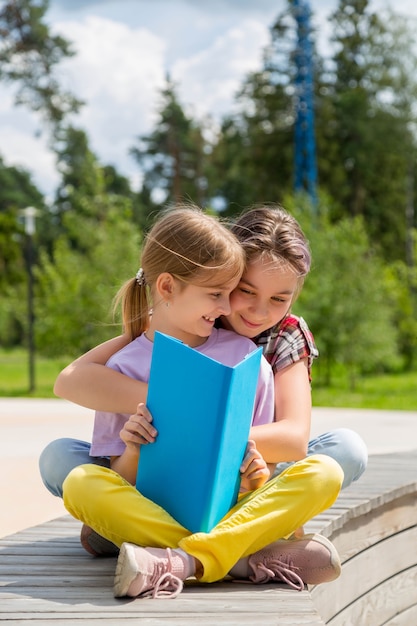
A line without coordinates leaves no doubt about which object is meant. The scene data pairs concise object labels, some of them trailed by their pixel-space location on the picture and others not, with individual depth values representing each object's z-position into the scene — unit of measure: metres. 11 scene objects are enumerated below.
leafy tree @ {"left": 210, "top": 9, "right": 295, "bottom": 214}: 31.39
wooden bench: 2.27
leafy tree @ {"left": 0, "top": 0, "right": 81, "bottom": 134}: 19.28
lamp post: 13.85
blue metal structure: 25.59
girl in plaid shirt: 2.69
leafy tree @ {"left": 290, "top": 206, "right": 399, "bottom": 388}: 15.08
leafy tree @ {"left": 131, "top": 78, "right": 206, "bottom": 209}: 37.19
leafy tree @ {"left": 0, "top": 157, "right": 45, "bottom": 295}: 34.44
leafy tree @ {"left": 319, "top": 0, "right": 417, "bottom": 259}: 30.25
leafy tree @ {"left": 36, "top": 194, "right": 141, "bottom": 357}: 15.21
